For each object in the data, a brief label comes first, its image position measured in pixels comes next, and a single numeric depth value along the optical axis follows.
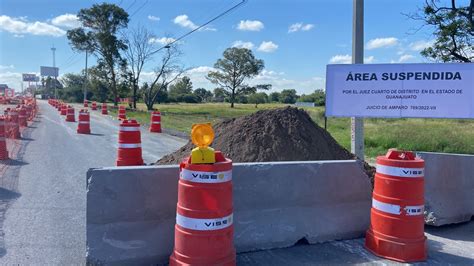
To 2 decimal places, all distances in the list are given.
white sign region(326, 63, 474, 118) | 6.79
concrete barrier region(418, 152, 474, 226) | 5.78
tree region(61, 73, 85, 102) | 97.38
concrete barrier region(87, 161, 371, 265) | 4.10
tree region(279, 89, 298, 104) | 102.43
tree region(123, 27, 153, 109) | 50.75
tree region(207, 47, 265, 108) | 93.62
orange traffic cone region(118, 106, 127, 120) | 27.08
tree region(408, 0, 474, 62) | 19.69
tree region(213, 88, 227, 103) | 97.86
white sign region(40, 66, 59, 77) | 112.64
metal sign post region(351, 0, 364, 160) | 8.15
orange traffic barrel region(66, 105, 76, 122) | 24.31
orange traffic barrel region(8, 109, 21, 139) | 14.34
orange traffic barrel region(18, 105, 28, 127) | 18.80
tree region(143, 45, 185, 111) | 51.58
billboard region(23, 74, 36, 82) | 122.50
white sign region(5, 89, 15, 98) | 71.66
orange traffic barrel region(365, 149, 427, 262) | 4.41
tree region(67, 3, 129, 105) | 50.25
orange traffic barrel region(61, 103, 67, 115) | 30.66
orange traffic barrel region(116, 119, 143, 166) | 8.84
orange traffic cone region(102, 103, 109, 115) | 34.24
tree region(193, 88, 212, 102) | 122.00
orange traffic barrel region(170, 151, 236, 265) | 3.72
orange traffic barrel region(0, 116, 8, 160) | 10.30
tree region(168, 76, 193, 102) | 106.50
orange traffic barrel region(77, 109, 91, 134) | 17.46
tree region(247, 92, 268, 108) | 103.62
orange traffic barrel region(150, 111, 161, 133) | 19.66
